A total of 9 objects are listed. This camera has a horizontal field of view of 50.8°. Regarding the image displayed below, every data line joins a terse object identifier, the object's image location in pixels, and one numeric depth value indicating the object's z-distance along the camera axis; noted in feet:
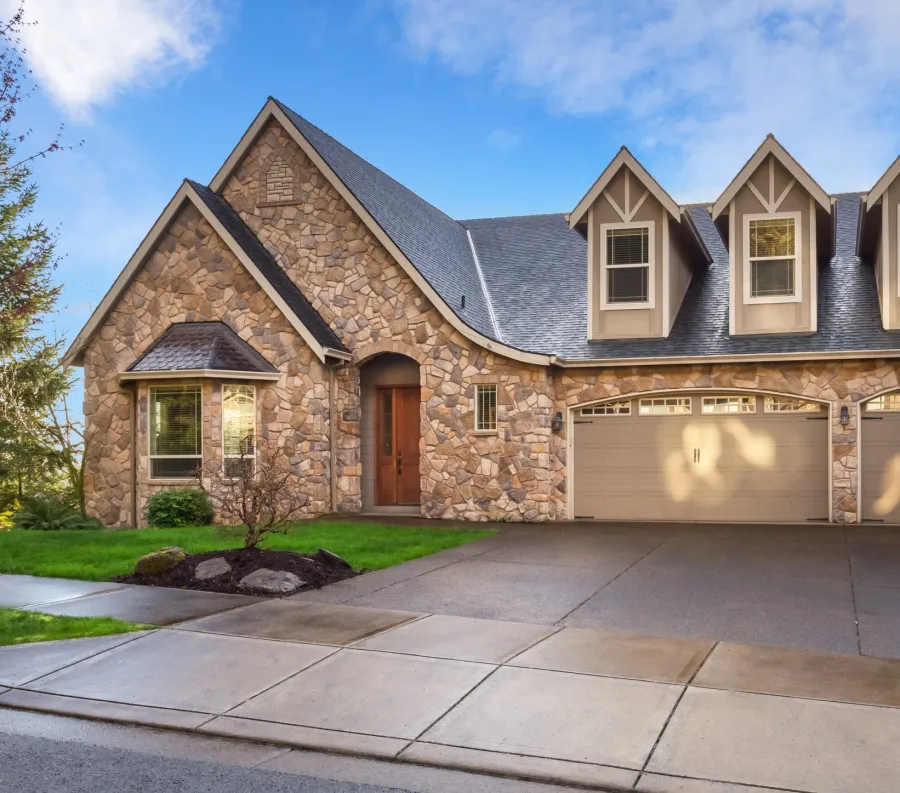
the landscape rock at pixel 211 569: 32.27
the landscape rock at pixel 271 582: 30.81
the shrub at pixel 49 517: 55.52
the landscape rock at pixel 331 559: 34.91
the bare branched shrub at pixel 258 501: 34.14
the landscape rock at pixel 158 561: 33.47
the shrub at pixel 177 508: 52.65
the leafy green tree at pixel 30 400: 71.56
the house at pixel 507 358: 51.72
